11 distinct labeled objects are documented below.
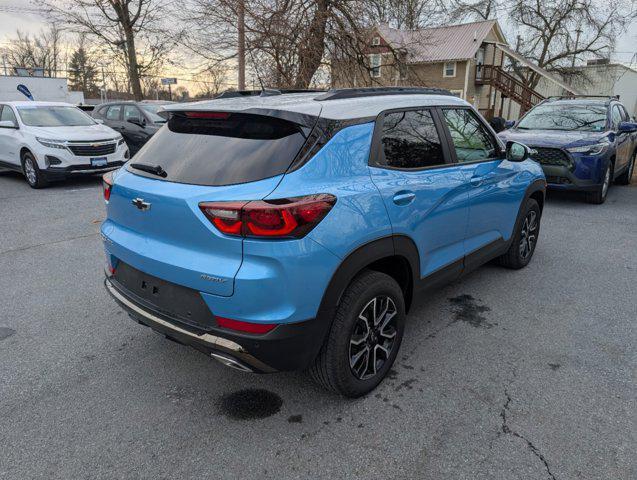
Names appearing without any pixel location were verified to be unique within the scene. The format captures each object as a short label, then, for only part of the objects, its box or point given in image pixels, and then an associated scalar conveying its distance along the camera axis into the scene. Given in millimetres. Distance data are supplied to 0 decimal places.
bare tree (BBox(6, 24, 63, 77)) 56406
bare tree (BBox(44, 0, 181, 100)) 21391
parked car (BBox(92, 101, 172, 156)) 12148
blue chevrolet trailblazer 2271
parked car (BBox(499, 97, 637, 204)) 7855
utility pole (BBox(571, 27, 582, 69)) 32906
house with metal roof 32875
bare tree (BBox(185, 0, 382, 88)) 12422
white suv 9227
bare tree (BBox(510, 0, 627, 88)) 31812
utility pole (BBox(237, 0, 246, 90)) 11652
